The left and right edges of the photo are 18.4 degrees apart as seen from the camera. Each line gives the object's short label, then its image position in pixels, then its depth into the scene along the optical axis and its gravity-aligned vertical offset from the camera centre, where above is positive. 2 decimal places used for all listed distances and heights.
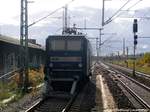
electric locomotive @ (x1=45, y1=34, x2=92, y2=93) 24.17 +0.11
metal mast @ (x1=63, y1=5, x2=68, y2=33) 43.58 +3.92
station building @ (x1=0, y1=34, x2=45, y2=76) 29.55 +0.47
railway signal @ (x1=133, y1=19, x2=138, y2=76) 43.12 +3.18
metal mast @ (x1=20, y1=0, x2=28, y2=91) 24.36 +1.28
